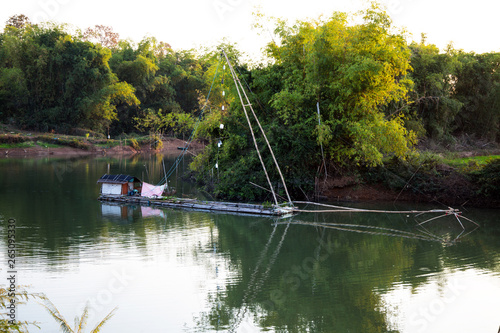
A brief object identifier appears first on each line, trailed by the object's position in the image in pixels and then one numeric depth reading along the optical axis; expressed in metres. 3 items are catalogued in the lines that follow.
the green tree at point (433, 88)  32.59
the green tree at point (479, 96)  35.78
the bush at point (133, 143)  51.88
